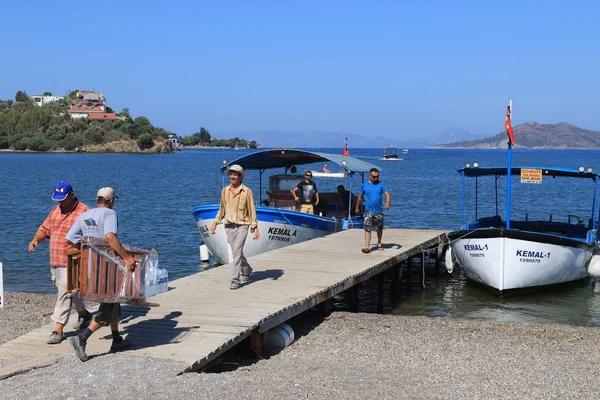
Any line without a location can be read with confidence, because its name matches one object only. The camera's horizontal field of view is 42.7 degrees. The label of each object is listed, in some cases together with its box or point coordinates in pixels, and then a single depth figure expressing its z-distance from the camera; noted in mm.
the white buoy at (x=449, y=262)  19172
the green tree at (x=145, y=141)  184500
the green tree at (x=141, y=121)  192975
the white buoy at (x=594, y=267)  18703
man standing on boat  20688
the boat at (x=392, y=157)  129500
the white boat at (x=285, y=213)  19609
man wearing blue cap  9156
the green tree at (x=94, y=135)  182900
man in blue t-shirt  15844
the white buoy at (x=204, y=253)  21734
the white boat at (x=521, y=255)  16547
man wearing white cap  8258
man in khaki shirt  11789
